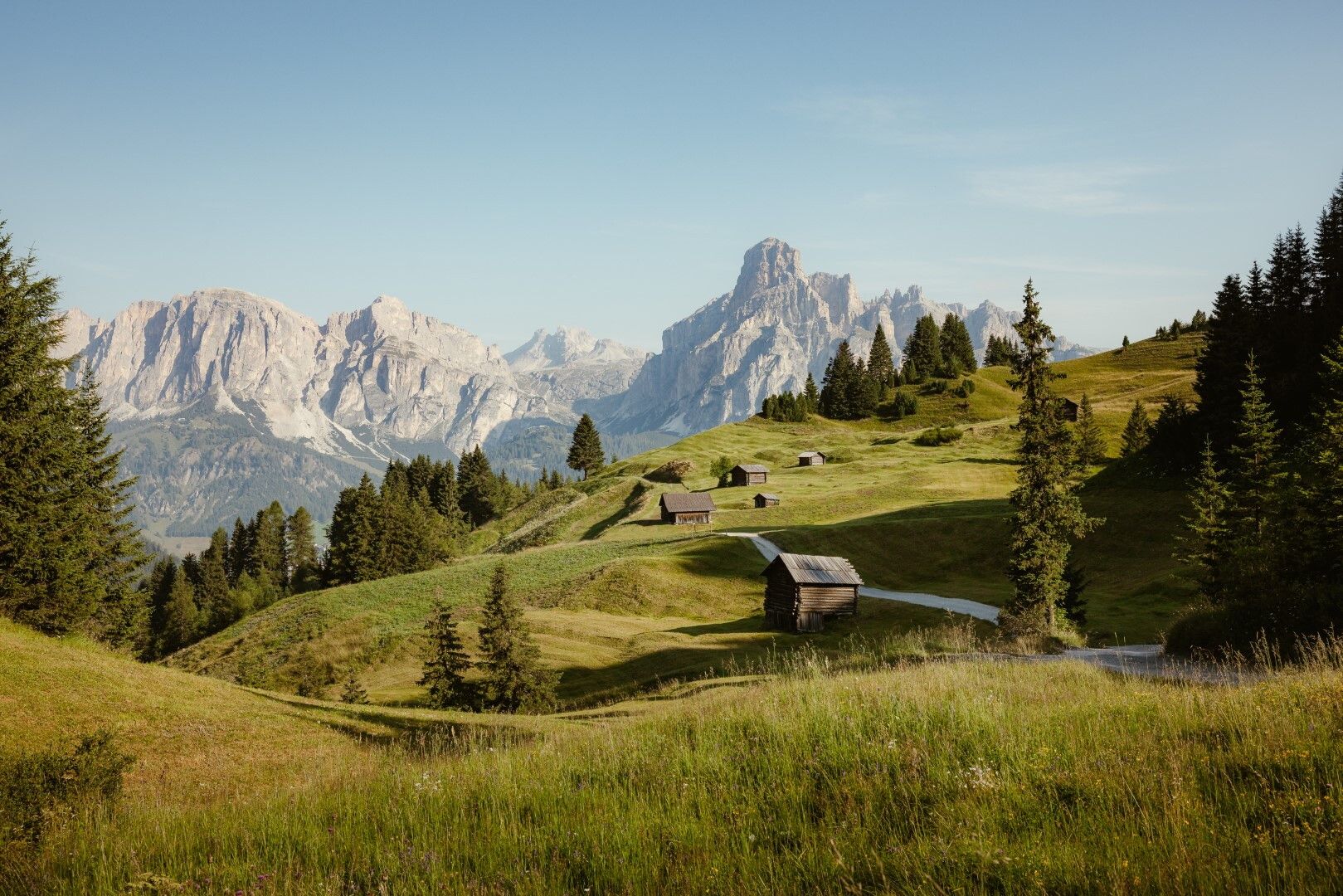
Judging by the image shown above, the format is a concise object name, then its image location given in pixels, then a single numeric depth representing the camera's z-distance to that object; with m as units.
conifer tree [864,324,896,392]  168.88
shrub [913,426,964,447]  121.31
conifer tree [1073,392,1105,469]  96.12
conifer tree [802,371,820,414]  160.12
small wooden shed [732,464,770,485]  107.50
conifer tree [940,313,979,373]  166.62
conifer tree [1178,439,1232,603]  36.75
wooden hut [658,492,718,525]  92.56
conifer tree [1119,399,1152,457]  91.44
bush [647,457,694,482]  120.38
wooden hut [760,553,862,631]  52.06
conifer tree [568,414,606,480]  148.00
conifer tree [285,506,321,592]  128.75
